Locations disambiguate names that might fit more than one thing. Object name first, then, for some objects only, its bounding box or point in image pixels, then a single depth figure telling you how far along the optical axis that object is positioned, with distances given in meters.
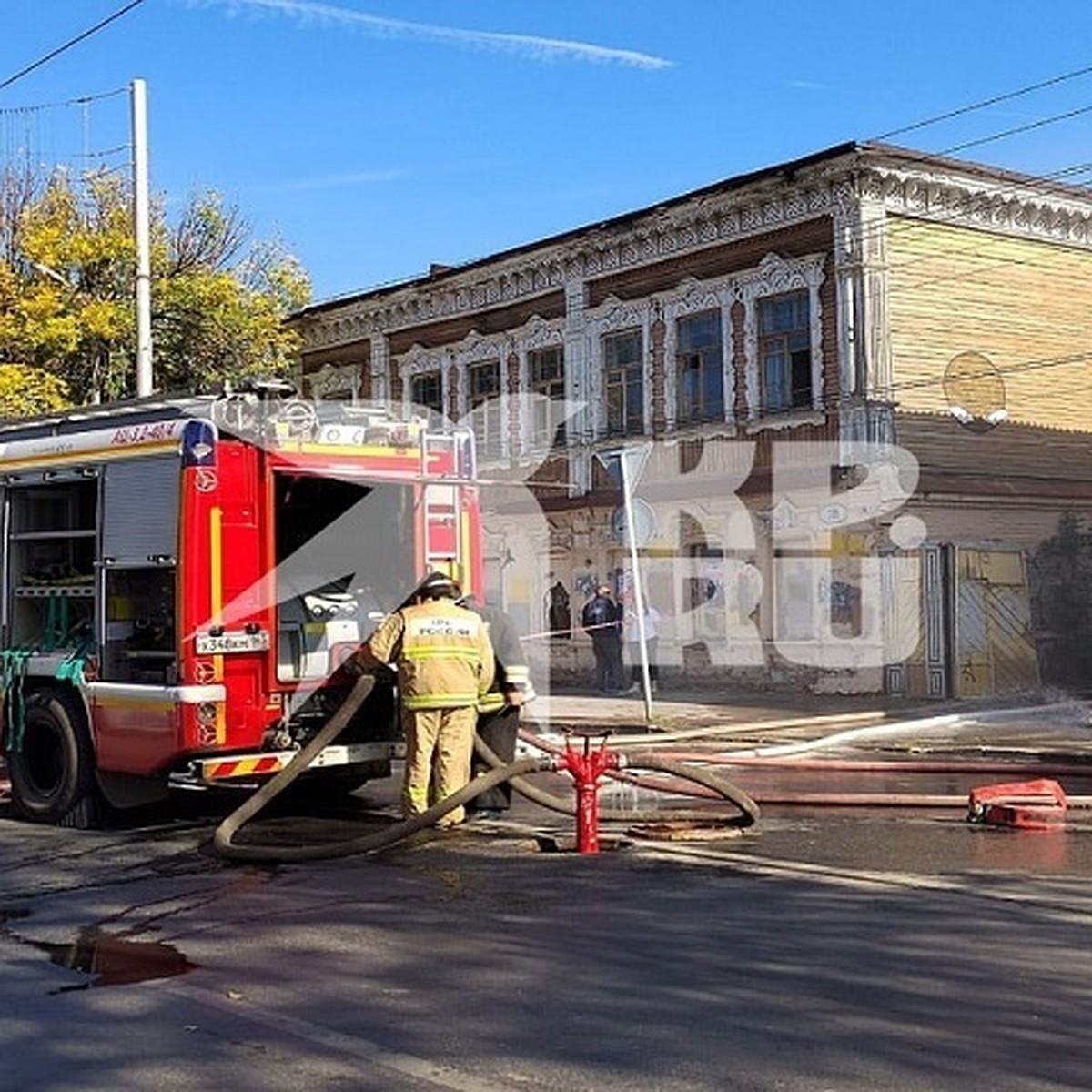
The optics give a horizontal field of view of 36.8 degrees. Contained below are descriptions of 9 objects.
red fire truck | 10.12
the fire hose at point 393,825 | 9.37
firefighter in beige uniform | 10.07
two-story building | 23.19
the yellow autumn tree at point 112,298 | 28.64
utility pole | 21.95
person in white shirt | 25.61
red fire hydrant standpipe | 9.52
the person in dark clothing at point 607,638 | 24.80
